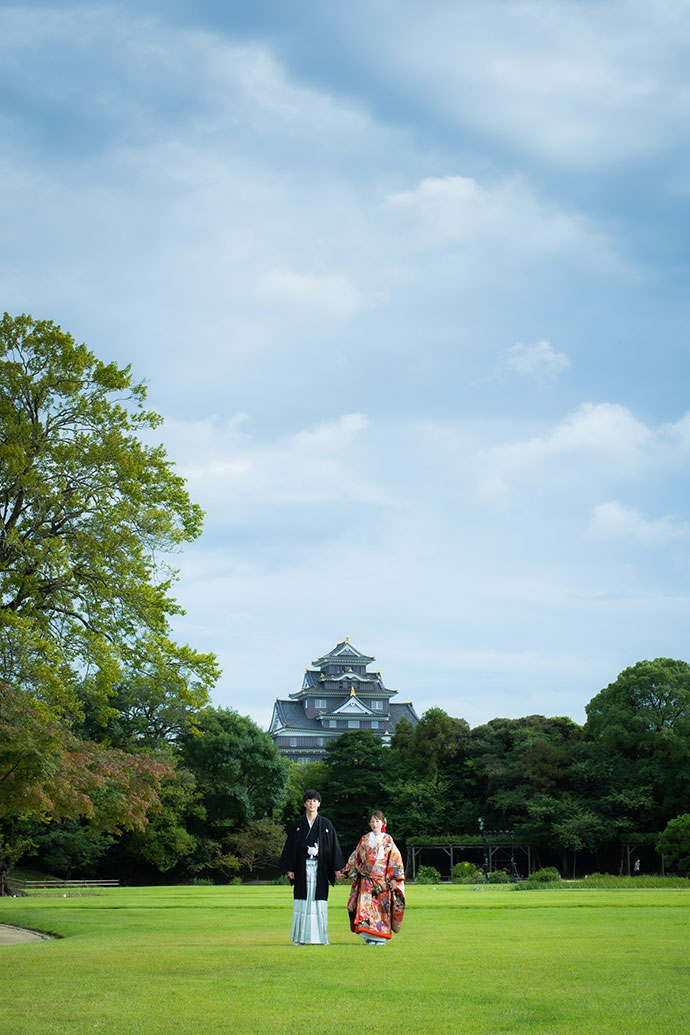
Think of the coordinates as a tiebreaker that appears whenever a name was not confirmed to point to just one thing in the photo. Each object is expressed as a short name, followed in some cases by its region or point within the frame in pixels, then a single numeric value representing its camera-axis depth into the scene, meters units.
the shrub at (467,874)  41.88
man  10.86
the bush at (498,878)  41.66
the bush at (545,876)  37.06
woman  10.93
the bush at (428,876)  45.41
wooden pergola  47.53
